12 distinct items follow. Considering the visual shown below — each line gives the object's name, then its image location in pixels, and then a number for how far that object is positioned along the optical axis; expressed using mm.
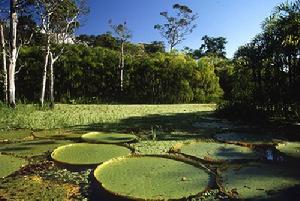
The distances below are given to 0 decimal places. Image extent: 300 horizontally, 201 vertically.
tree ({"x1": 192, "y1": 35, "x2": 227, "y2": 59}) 51478
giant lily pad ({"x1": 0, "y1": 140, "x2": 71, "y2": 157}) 5180
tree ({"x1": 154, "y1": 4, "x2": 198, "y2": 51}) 33188
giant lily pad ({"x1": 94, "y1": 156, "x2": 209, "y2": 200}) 3475
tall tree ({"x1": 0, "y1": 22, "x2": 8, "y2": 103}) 11647
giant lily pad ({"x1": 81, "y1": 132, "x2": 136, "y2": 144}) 5939
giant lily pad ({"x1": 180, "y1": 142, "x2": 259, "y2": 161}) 4824
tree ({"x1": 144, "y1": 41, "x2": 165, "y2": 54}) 33625
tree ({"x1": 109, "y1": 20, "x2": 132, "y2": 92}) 19562
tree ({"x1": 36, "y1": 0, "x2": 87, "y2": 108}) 12125
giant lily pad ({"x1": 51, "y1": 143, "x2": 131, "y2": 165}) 4727
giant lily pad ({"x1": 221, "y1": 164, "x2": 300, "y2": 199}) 3500
